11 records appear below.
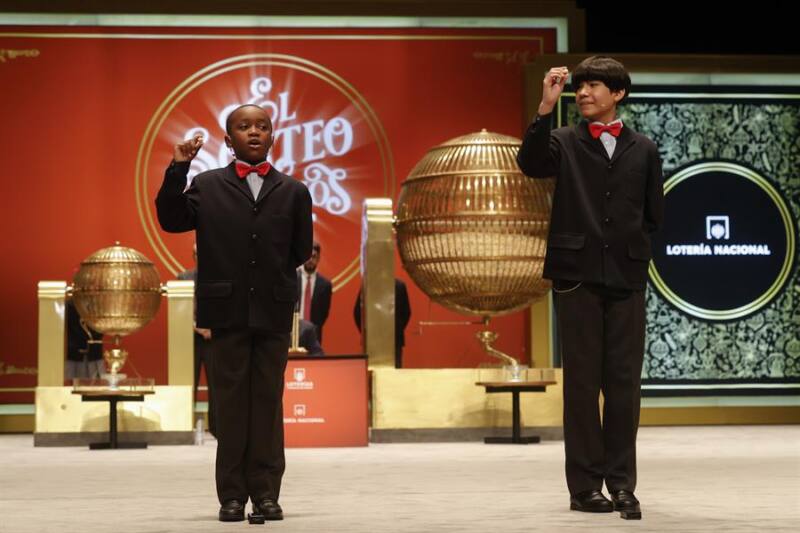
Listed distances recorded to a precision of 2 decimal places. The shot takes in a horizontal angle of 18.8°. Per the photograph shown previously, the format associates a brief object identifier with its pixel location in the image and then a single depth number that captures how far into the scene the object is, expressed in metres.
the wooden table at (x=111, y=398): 15.83
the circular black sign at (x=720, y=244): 21.01
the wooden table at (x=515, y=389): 15.27
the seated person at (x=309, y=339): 17.64
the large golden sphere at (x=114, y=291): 16.34
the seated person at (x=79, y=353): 20.99
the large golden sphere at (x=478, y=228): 15.22
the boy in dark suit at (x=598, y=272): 8.00
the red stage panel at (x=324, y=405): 15.19
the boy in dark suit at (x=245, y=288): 7.78
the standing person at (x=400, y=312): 19.71
